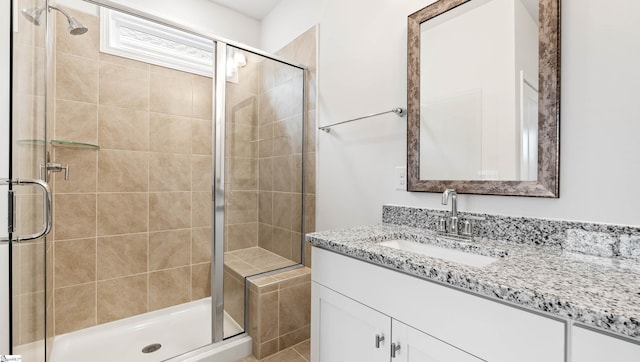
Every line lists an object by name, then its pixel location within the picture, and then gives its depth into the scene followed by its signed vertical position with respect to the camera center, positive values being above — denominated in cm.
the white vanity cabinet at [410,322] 60 -38
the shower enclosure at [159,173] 168 +6
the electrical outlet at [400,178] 141 +2
